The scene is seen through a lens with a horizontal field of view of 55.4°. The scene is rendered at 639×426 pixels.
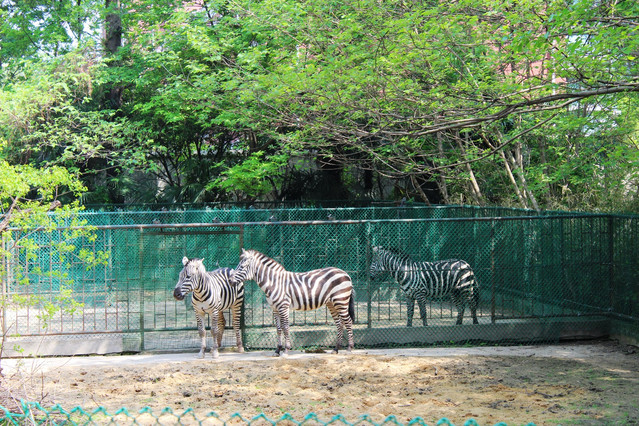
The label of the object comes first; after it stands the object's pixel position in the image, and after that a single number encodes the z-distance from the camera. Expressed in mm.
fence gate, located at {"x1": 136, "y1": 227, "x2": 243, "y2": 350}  9609
